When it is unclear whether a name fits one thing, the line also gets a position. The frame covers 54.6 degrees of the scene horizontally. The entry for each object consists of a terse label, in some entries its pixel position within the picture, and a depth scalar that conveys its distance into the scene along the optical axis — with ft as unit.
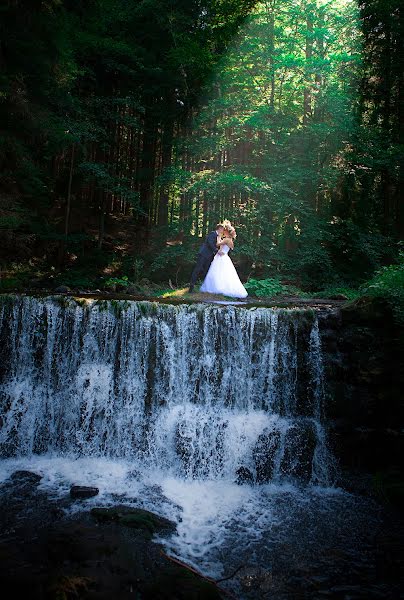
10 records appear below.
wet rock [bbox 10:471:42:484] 19.65
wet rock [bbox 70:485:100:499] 18.34
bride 34.27
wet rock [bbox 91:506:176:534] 16.29
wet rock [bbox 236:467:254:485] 21.89
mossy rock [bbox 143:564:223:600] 12.17
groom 34.65
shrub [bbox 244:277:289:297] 40.68
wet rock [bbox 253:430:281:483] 22.12
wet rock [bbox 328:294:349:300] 37.86
